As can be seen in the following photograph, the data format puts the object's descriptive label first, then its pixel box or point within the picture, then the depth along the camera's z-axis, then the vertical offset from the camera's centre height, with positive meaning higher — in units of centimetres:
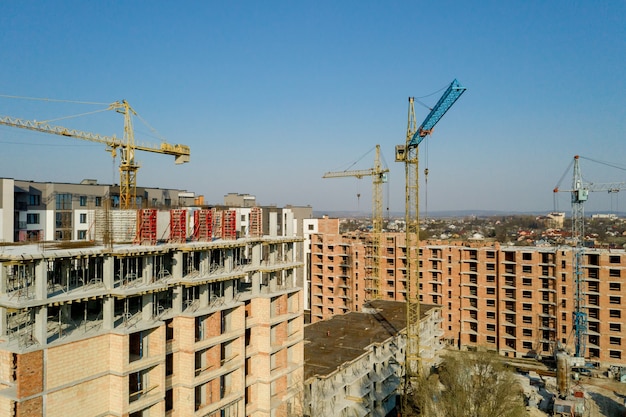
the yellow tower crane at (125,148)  5578 +784
